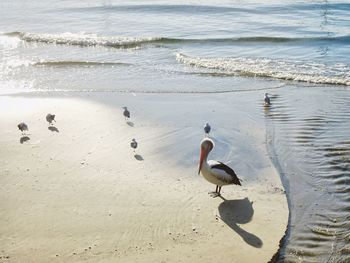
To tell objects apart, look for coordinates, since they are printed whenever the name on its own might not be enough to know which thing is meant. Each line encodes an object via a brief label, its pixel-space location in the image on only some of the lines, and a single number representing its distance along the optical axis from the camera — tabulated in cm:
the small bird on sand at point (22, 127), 1125
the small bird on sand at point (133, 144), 1043
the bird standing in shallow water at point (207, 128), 1144
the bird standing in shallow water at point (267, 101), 1403
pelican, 865
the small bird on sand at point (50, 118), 1199
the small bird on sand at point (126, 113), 1248
